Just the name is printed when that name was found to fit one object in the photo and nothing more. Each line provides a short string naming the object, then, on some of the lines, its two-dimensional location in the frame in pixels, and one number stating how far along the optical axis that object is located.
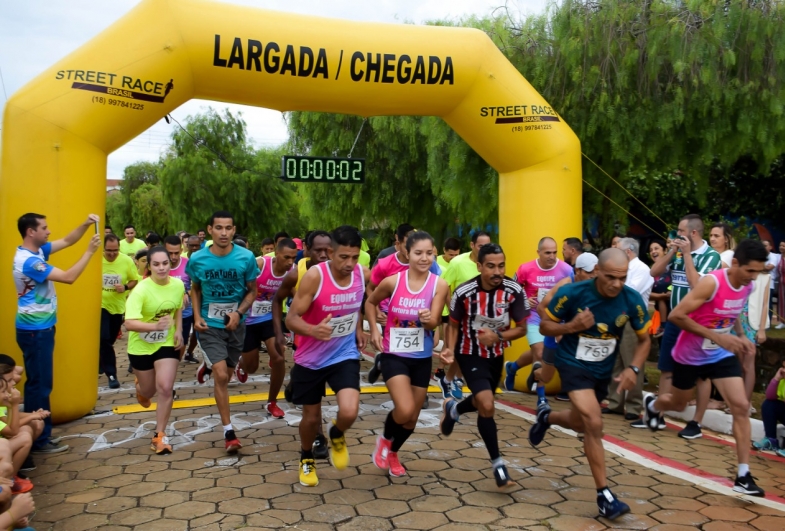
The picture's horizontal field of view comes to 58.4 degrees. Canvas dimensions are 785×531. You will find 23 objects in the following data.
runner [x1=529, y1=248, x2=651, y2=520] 4.71
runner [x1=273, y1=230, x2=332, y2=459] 6.09
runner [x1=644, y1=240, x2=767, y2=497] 5.10
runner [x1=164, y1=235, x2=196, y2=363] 9.49
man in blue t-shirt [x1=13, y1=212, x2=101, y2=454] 6.08
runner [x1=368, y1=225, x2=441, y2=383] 7.74
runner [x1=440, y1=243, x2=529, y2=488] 5.36
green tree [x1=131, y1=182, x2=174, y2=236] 43.72
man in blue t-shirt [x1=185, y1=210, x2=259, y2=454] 6.34
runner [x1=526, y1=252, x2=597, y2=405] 6.54
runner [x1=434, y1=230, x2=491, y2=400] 8.18
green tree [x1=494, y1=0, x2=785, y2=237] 9.48
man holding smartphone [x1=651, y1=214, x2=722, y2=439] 6.28
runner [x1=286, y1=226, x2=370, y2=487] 5.21
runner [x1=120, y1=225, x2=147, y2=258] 12.94
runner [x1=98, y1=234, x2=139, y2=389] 9.06
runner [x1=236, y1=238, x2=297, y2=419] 7.30
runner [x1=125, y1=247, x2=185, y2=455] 6.14
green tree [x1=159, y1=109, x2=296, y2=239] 28.42
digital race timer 9.12
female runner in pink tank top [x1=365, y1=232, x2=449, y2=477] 5.34
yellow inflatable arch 6.81
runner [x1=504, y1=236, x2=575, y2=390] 7.45
